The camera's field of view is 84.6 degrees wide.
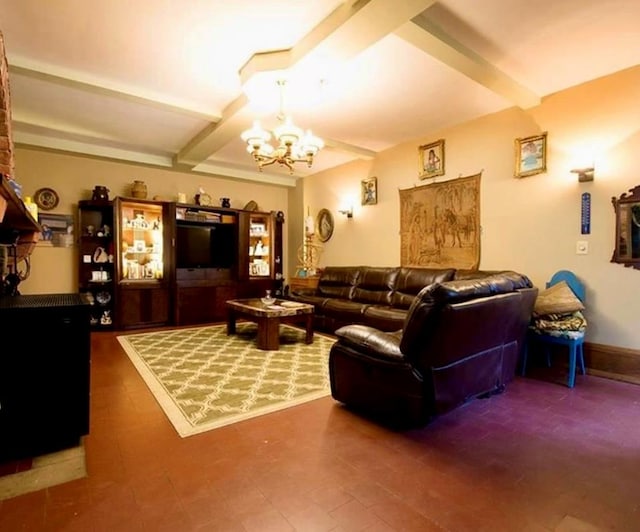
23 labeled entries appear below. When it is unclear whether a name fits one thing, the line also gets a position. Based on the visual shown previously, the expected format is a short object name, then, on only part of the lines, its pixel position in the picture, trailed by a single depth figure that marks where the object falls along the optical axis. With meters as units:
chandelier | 3.34
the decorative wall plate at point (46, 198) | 5.19
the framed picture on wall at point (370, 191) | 5.74
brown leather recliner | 2.13
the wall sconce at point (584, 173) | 3.39
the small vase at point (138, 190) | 5.67
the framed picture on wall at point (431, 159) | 4.75
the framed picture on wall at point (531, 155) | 3.77
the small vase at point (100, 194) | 5.39
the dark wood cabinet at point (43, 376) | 1.90
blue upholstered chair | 3.10
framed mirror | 3.17
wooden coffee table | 4.11
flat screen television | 5.95
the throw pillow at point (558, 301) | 3.26
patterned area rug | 2.58
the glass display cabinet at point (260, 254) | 6.49
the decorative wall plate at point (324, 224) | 6.68
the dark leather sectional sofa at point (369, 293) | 4.40
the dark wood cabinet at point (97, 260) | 5.33
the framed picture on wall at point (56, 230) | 5.23
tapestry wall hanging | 4.44
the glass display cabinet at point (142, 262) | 5.38
